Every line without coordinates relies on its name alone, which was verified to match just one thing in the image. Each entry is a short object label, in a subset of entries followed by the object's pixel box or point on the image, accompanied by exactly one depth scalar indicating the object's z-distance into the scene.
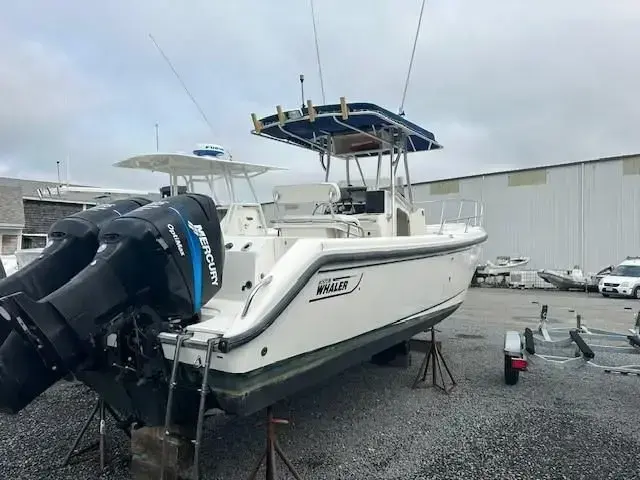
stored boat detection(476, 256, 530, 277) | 19.05
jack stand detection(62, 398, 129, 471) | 3.17
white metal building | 18.95
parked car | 15.51
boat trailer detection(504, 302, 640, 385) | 4.50
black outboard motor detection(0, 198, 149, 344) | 2.80
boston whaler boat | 2.46
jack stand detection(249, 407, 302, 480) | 2.72
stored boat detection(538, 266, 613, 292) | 17.94
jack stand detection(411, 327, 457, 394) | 5.01
